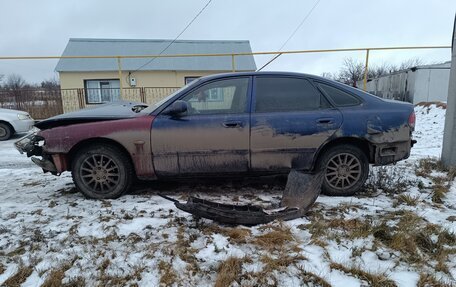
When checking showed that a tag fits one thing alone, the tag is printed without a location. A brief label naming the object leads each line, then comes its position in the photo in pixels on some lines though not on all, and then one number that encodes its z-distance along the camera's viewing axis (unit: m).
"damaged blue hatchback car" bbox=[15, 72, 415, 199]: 3.68
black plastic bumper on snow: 3.09
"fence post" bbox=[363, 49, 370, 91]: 9.17
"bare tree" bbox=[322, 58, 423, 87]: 41.00
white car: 9.50
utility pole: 4.77
